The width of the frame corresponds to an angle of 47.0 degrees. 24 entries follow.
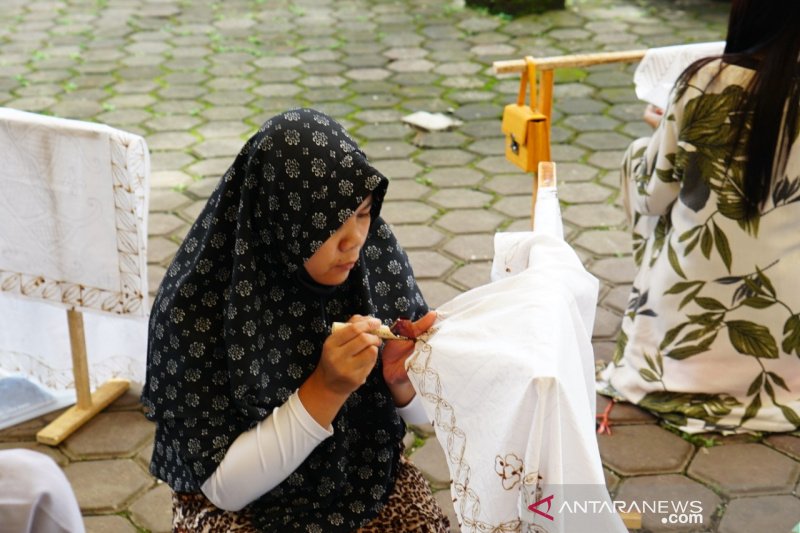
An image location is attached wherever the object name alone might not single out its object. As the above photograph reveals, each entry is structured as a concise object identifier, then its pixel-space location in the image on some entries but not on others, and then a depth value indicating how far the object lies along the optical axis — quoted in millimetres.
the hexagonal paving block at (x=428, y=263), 4281
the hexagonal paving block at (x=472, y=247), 4445
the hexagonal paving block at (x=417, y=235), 4566
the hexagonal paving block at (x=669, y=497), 2842
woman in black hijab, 1811
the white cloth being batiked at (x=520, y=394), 1515
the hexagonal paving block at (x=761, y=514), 2814
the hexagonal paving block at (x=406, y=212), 4824
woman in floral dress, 2936
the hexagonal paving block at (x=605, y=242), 4500
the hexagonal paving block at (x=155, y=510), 2861
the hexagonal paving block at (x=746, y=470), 2992
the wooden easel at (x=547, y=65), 2939
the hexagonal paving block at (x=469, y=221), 4727
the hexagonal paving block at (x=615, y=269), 4258
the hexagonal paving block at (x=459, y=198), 5000
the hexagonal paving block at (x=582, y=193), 5027
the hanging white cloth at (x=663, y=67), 3282
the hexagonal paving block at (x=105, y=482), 2957
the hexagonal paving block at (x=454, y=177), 5258
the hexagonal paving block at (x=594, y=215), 4766
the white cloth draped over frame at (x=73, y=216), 2709
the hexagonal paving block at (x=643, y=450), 3090
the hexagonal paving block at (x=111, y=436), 3189
